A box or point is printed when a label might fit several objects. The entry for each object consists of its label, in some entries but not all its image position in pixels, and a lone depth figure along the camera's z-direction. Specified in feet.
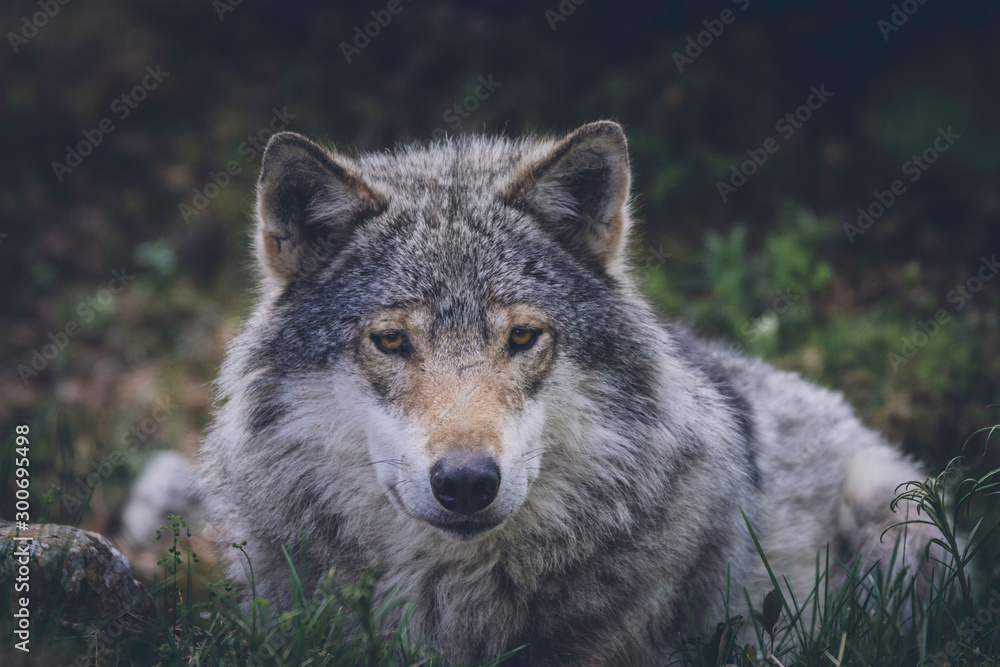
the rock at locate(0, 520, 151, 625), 19.31
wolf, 21.40
